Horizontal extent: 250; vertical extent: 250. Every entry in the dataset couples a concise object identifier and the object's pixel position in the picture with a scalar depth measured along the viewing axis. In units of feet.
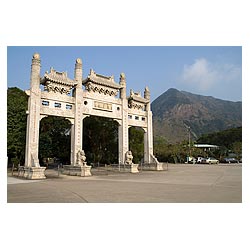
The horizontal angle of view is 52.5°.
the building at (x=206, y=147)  169.07
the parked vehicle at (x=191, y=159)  130.23
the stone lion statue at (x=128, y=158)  69.24
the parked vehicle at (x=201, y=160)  131.41
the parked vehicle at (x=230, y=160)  136.46
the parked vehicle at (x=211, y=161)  125.96
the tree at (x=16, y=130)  74.54
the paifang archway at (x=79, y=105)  53.98
